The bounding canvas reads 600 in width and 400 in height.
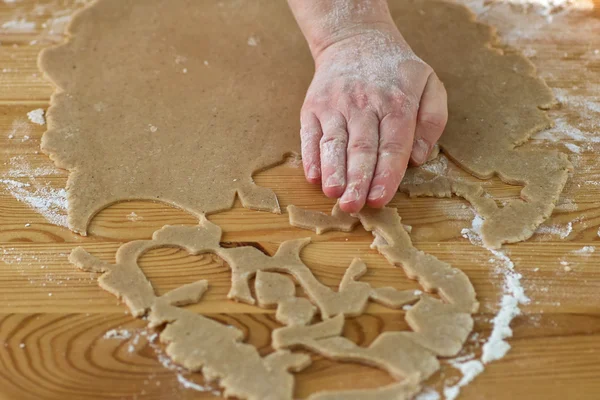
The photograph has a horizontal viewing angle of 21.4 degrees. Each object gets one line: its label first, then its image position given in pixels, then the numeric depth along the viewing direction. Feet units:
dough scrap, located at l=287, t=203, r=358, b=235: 3.17
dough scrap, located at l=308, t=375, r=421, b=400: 2.90
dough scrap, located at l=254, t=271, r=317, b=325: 3.01
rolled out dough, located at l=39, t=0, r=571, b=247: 3.26
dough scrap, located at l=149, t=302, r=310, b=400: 2.91
